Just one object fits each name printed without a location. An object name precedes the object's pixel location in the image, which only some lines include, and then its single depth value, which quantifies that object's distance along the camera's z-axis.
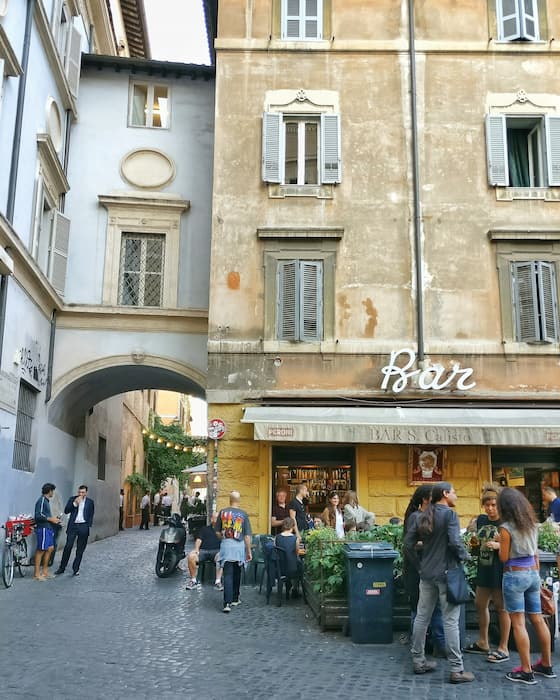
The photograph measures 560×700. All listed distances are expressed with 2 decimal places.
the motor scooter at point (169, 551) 13.73
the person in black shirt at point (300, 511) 12.77
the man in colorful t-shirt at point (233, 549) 10.32
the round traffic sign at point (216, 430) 14.73
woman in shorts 6.89
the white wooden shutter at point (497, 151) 15.92
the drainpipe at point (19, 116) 13.51
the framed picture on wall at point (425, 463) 14.67
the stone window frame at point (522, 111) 15.89
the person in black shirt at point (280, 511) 13.22
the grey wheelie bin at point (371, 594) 8.24
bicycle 12.10
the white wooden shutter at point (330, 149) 16.02
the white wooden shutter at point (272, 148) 16.00
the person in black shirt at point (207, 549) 12.17
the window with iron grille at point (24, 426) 14.63
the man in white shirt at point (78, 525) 13.70
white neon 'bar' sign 14.91
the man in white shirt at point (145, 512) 30.27
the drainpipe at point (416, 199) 15.22
